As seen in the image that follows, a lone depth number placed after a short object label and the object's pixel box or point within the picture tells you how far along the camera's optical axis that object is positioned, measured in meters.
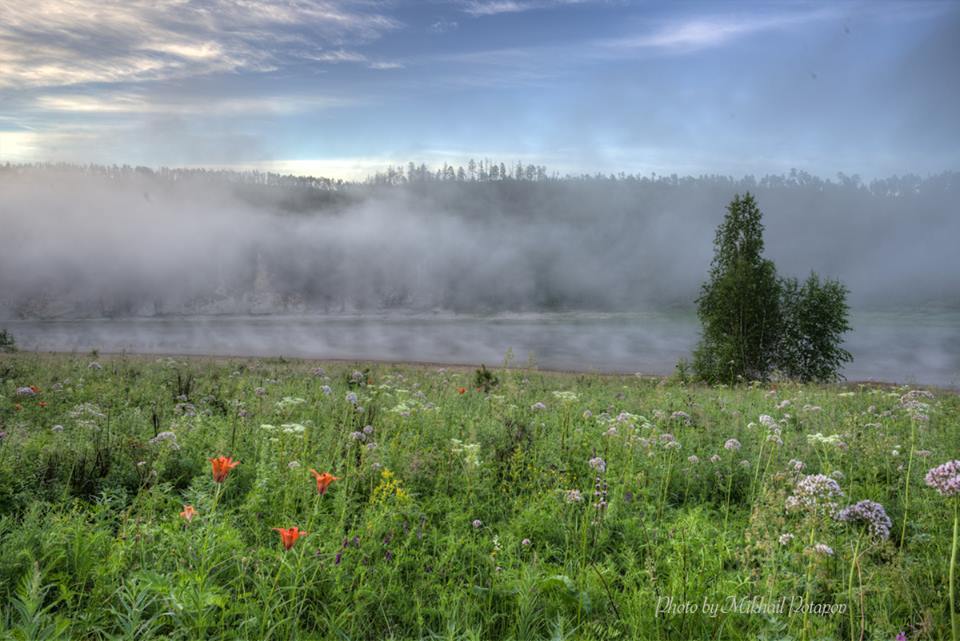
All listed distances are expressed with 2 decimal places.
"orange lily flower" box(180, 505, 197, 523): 3.31
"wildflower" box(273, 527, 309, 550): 3.04
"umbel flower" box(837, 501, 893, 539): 3.21
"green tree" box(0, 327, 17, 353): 33.16
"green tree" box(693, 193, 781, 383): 37.72
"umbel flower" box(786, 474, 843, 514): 3.25
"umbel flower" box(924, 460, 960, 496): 2.62
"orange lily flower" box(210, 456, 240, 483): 3.29
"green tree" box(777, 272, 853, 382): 38.53
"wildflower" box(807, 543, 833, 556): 3.10
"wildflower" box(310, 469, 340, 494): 3.54
